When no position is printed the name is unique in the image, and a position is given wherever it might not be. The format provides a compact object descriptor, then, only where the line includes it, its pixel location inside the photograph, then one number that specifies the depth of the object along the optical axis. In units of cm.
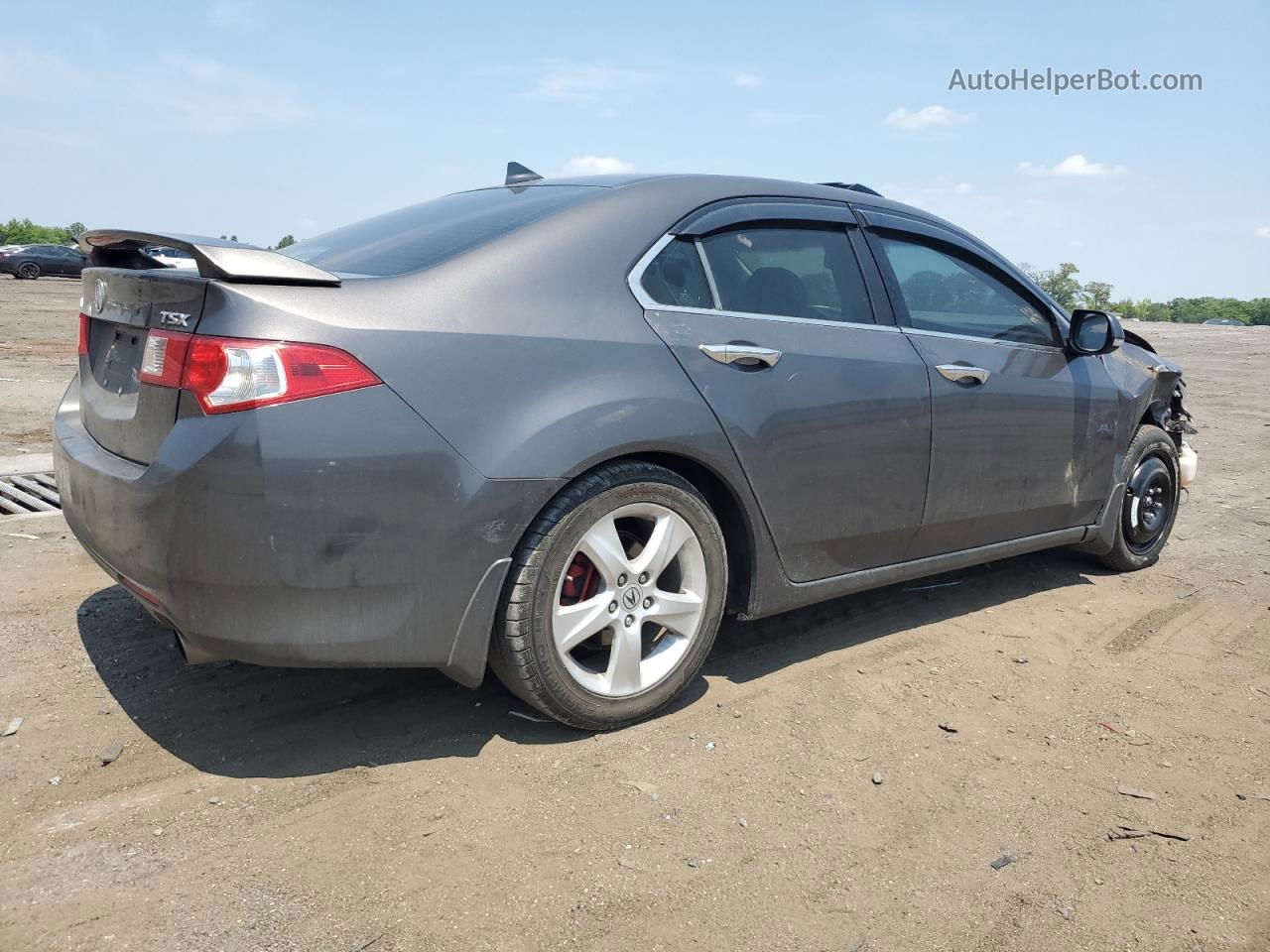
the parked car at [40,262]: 3294
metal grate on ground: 529
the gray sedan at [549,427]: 255
